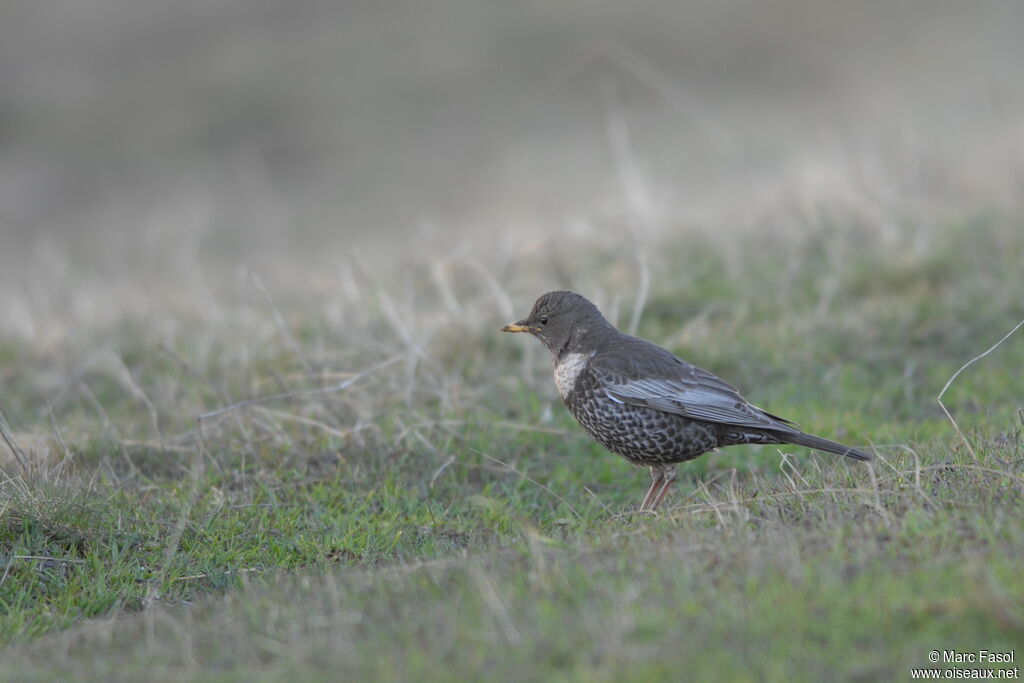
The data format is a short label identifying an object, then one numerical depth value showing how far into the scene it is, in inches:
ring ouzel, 400.8
